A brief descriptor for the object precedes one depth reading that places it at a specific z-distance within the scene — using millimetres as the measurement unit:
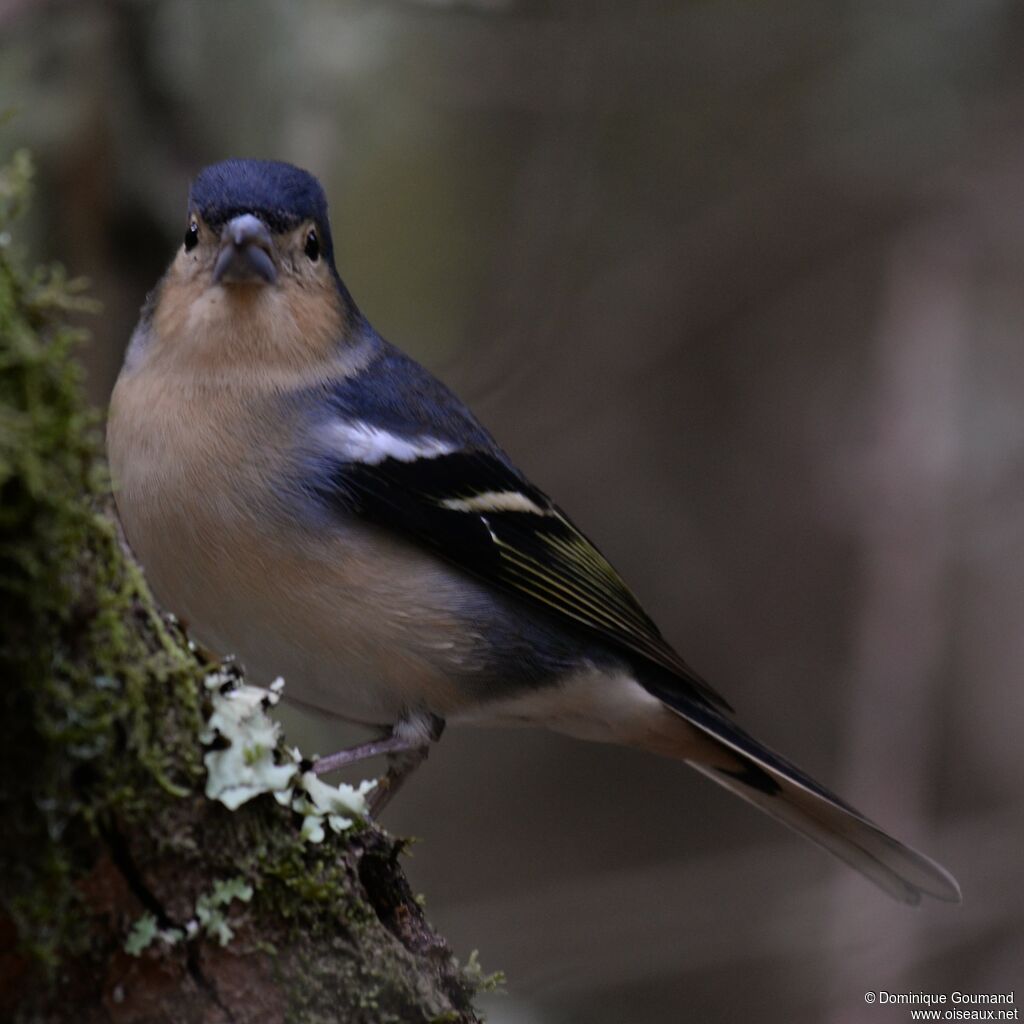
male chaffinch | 4288
